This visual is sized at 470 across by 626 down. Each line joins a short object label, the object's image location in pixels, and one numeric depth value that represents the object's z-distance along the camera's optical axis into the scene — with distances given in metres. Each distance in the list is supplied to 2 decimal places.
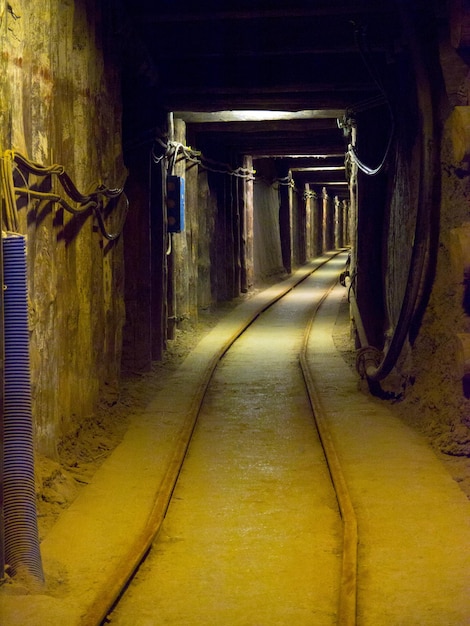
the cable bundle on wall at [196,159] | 11.90
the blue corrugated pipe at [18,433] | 4.23
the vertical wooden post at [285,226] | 28.44
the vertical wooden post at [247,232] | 20.55
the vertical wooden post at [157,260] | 11.55
